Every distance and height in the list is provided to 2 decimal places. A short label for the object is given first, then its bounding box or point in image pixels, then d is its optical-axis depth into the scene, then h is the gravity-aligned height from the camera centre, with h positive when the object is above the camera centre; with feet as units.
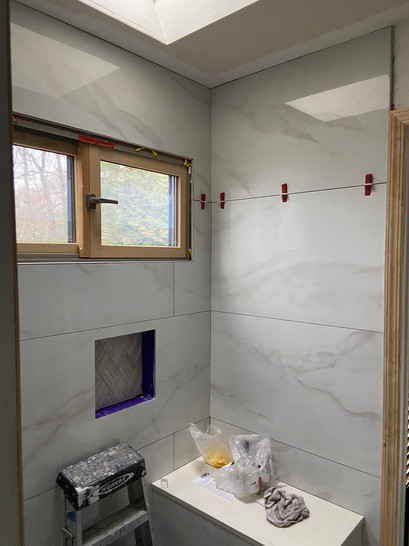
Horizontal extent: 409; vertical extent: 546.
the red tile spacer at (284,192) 5.92 +1.00
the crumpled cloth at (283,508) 5.18 -3.43
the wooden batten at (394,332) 4.81 -0.94
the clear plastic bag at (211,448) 6.54 -3.18
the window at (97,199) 4.76 +0.85
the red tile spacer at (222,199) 6.73 +1.03
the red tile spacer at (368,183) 5.06 +0.97
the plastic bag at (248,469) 5.68 -3.13
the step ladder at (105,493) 4.59 -2.80
